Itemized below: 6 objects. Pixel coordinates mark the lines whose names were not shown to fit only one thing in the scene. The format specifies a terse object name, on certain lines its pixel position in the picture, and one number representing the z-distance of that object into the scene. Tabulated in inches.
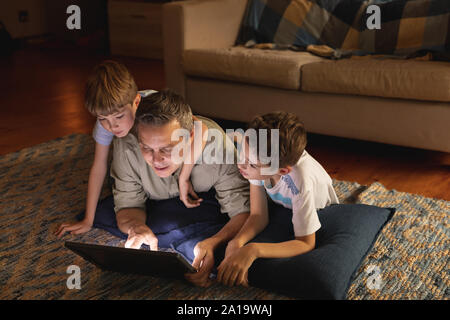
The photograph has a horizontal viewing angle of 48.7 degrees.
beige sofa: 79.7
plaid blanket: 91.8
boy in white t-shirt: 48.2
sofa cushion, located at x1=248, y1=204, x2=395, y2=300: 46.0
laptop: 43.7
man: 50.4
